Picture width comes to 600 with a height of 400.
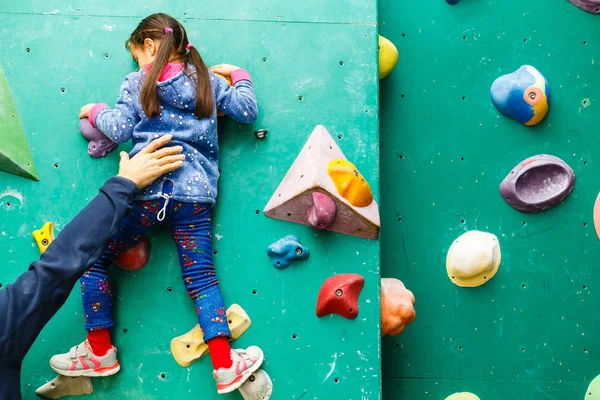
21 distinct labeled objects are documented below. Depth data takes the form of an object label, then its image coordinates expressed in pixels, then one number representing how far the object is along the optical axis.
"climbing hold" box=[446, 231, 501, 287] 2.96
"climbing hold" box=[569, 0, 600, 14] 3.12
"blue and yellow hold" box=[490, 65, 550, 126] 3.02
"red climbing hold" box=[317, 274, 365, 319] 2.57
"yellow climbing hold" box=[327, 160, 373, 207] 2.59
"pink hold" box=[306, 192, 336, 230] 2.56
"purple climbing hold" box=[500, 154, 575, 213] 3.03
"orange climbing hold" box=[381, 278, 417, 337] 2.73
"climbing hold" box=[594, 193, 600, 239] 3.07
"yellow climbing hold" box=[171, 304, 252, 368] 2.58
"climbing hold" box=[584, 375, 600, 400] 3.02
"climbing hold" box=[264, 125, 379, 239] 2.58
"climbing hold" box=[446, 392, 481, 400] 3.00
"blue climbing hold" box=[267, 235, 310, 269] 2.62
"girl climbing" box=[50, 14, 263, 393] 2.46
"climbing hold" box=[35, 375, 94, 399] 2.53
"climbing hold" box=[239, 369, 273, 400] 2.52
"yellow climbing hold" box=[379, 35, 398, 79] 3.00
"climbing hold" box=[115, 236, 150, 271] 2.60
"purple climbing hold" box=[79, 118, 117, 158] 2.68
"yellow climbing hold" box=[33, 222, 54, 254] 2.61
